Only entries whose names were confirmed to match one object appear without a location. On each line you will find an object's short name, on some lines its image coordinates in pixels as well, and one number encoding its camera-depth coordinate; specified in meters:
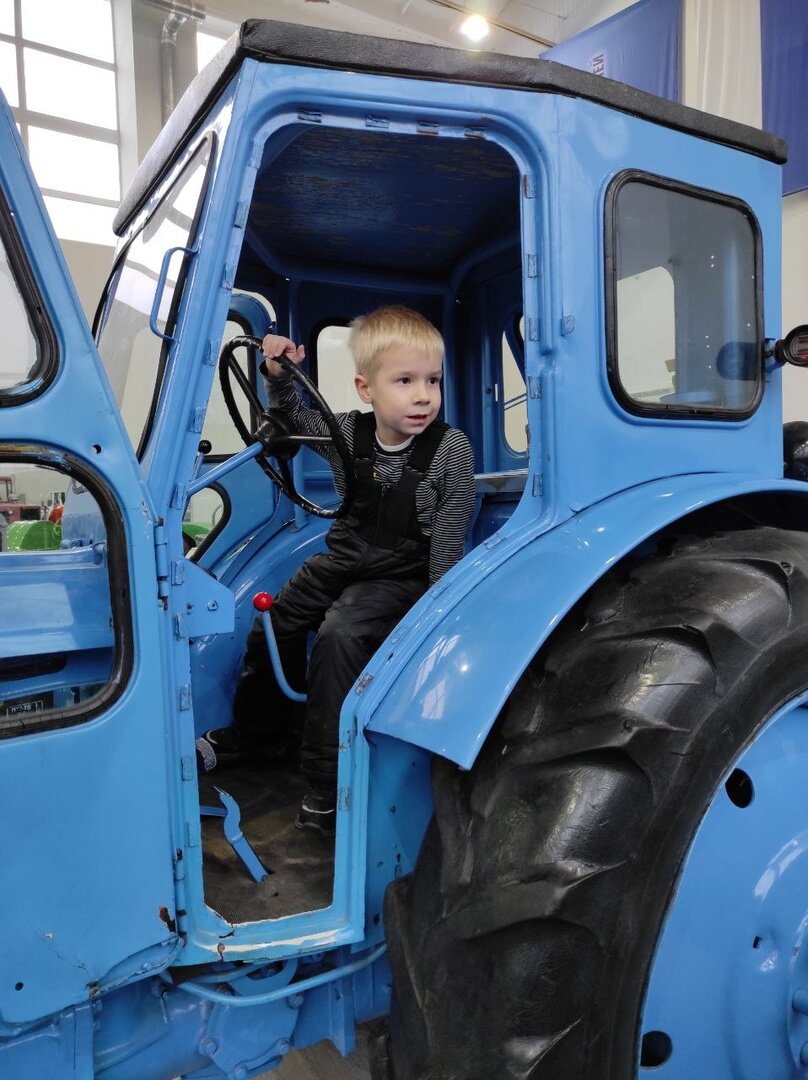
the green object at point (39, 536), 2.33
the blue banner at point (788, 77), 5.01
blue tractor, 1.03
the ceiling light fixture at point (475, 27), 7.52
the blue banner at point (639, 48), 5.54
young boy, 1.61
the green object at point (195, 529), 3.74
